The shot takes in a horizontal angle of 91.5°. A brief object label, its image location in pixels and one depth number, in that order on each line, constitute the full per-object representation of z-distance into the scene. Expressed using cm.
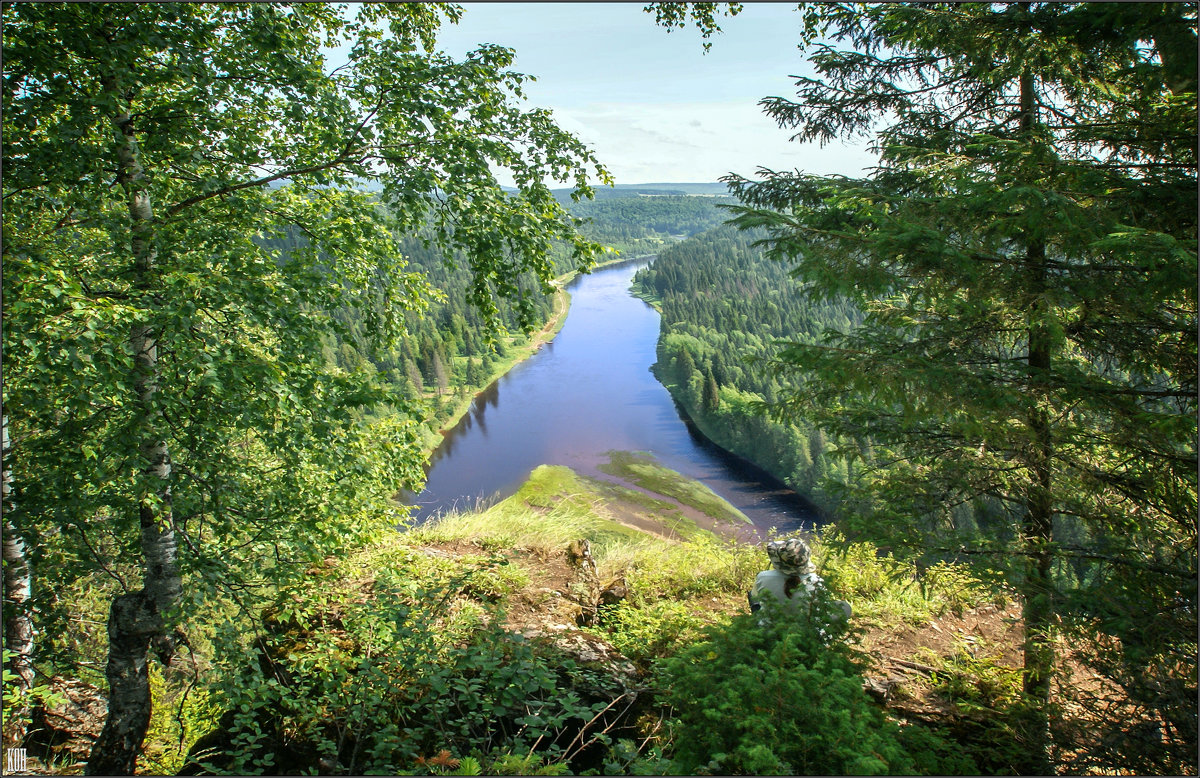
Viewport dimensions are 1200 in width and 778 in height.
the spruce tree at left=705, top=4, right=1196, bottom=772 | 293
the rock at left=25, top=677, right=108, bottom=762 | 385
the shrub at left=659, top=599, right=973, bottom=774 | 226
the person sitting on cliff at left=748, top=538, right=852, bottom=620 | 365
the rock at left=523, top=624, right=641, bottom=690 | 377
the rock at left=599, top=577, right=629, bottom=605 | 530
